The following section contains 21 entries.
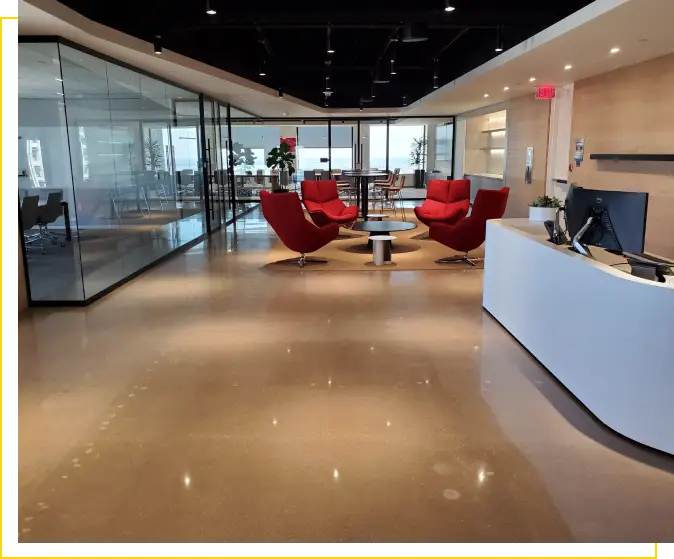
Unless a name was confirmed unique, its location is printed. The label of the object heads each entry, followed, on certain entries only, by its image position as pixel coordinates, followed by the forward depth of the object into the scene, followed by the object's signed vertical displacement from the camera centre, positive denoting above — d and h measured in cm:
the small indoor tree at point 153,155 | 815 +31
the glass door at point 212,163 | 1170 +27
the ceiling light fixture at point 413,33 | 780 +194
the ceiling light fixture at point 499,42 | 767 +178
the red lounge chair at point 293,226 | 796 -71
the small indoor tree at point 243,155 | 2033 +76
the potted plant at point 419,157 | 2162 +68
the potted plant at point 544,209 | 544 -33
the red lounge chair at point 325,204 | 1065 -57
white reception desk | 305 -99
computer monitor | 338 -28
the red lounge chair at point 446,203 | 1066 -54
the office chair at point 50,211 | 590 -36
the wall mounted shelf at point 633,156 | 733 +25
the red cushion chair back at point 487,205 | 794 -42
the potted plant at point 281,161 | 2056 +53
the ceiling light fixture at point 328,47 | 774 +176
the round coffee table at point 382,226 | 895 -81
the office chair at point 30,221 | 556 -44
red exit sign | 1065 +153
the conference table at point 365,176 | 1319 -2
